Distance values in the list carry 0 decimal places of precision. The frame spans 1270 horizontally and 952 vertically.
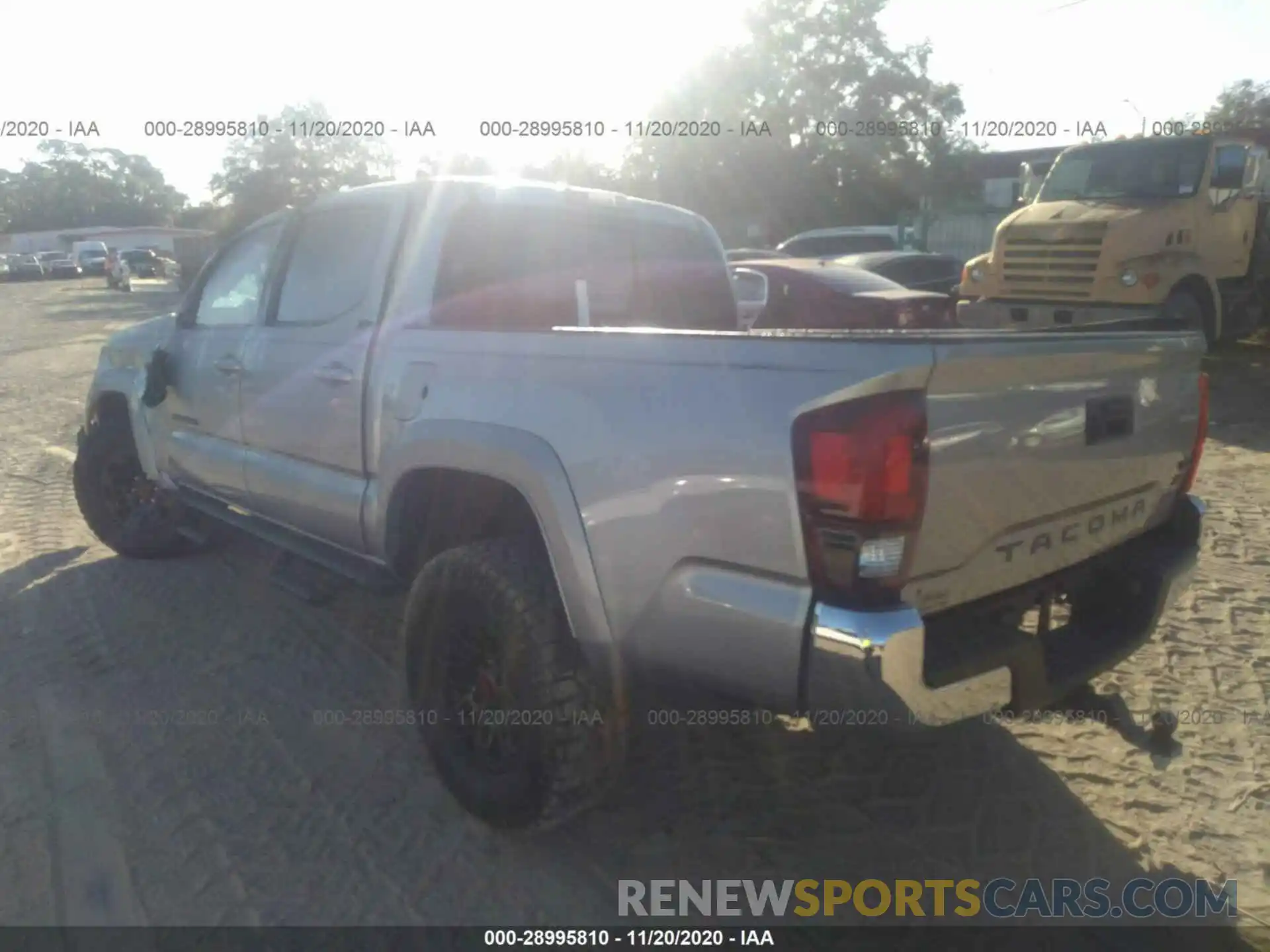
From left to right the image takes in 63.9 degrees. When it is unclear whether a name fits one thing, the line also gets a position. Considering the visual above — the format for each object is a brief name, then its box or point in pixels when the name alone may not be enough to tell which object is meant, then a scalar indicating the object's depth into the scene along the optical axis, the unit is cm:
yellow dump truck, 967
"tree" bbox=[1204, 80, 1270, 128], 3103
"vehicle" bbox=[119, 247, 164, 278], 5247
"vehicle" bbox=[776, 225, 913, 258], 1984
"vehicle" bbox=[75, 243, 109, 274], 5869
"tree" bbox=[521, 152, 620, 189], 3083
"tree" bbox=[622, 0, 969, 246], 3328
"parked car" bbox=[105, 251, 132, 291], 4153
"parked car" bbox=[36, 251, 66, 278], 5675
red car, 971
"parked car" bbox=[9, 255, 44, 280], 5522
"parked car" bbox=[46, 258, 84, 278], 5653
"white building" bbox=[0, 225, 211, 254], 8200
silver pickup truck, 216
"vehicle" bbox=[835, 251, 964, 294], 1468
